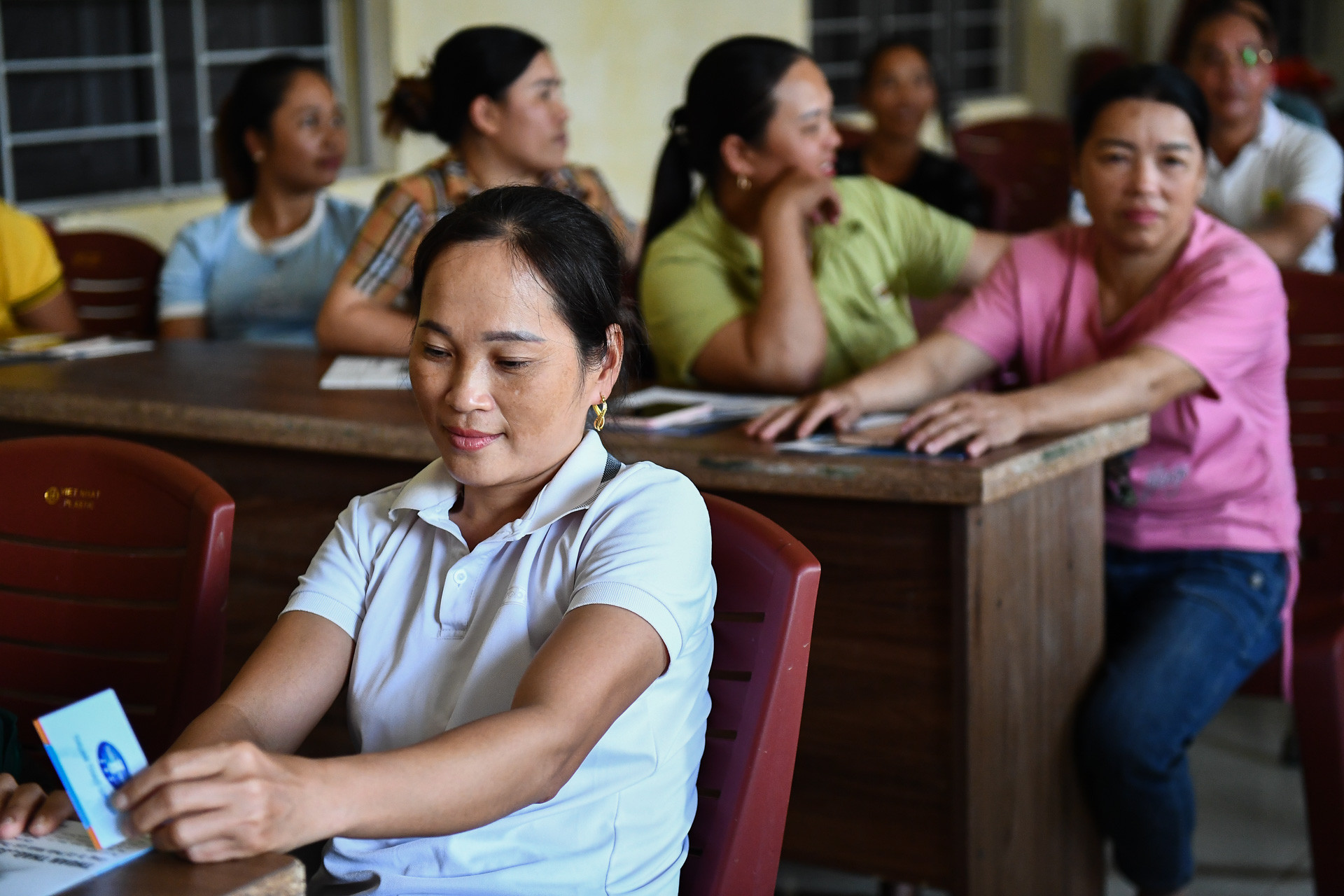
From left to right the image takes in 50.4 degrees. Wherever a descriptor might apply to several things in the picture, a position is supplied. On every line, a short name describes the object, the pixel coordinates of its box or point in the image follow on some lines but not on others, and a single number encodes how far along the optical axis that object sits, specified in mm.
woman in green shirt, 2342
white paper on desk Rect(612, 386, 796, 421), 2107
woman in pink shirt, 1910
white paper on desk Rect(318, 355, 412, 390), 2352
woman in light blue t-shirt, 3406
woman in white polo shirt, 1139
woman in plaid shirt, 2727
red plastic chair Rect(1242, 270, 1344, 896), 2320
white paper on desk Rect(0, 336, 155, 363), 2697
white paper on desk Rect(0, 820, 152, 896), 893
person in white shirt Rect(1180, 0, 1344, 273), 3732
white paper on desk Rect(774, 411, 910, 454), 1842
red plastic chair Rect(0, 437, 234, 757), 1488
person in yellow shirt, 3070
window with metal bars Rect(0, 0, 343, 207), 4102
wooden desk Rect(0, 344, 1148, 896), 1762
